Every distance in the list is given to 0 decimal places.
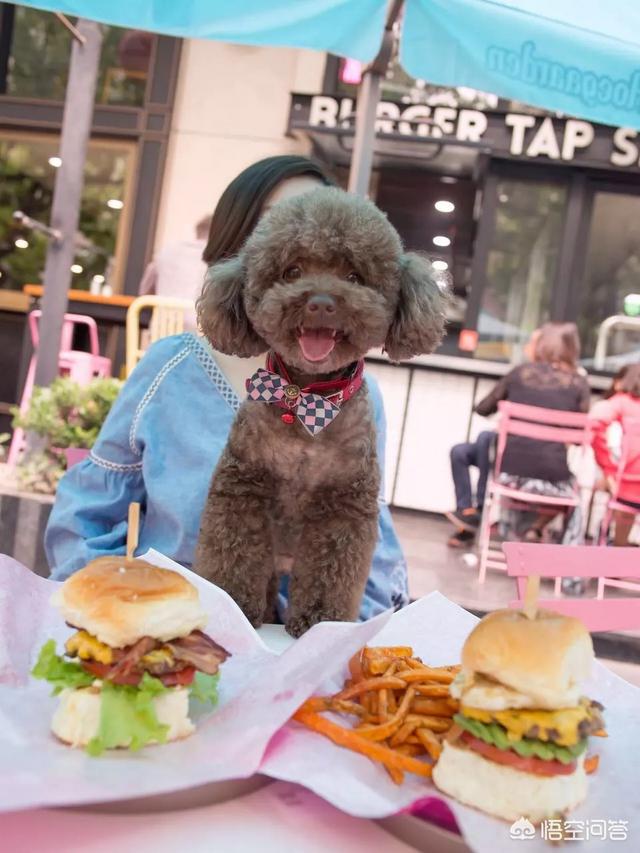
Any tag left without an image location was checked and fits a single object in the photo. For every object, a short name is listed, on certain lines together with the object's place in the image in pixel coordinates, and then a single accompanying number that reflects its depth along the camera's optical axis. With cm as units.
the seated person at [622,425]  530
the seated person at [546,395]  543
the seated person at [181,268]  543
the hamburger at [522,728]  74
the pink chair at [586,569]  117
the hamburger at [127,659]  78
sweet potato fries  81
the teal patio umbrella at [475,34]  209
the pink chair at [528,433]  517
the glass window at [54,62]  895
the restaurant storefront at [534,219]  763
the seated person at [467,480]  612
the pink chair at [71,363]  603
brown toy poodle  121
